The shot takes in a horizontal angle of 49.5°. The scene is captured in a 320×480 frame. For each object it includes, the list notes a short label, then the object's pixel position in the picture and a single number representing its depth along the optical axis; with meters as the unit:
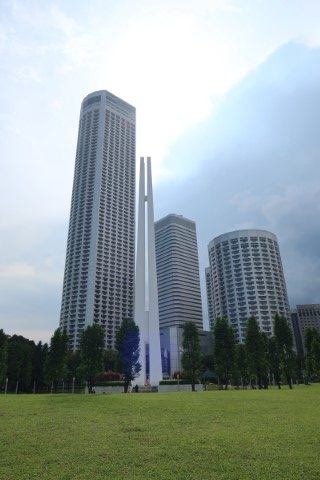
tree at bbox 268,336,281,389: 69.75
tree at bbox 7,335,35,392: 79.94
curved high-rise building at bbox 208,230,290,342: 194.00
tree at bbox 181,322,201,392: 64.88
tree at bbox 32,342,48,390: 86.25
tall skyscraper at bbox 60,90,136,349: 179.00
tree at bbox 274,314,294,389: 67.04
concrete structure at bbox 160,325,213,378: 164.12
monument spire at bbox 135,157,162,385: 87.56
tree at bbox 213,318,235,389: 64.31
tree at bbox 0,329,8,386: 64.56
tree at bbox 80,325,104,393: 55.94
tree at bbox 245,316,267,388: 63.78
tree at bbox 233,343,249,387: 68.06
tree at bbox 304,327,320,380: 66.00
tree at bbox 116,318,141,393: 59.97
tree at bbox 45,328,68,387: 57.72
